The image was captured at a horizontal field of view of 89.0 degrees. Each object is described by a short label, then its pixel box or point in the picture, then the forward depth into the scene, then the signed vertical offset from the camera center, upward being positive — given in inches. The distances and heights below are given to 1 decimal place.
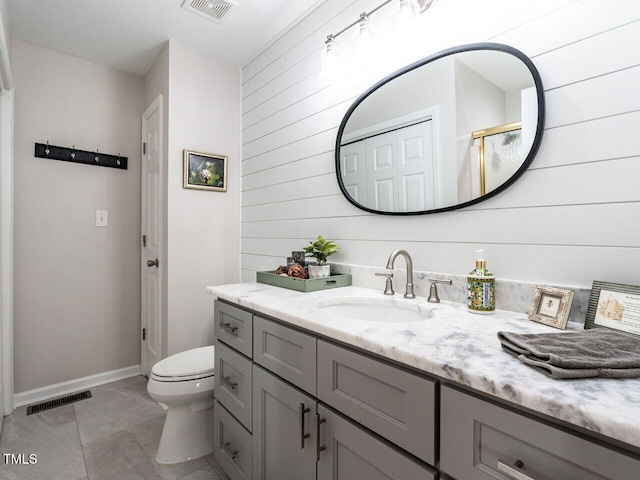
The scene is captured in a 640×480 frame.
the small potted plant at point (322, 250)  66.2 -2.9
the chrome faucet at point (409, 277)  51.3 -6.5
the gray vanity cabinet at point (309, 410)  28.8 -19.7
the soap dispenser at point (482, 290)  40.9 -6.8
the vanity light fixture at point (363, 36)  49.5 +35.3
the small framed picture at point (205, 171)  90.9 +18.8
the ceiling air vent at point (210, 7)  74.4 +53.5
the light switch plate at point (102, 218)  101.3 +5.5
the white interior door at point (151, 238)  93.3 -0.7
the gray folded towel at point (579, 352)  22.3 -8.7
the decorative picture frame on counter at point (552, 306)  34.7 -7.7
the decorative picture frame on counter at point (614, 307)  30.3 -6.9
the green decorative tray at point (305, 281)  58.0 -8.7
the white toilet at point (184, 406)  64.1 -35.3
